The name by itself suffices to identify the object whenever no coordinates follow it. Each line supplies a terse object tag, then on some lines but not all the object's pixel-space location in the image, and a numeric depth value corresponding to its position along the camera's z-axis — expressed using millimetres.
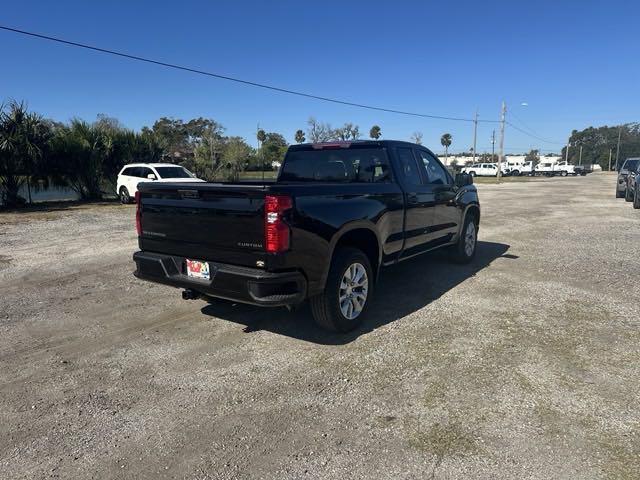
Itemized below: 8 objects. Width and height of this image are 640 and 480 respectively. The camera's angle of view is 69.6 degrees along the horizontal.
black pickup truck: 3748
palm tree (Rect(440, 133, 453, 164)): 107000
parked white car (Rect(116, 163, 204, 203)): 17781
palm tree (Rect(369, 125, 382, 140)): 82550
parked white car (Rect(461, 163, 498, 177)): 58531
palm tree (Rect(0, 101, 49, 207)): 17062
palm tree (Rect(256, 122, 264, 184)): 52794
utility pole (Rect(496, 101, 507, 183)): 45438
